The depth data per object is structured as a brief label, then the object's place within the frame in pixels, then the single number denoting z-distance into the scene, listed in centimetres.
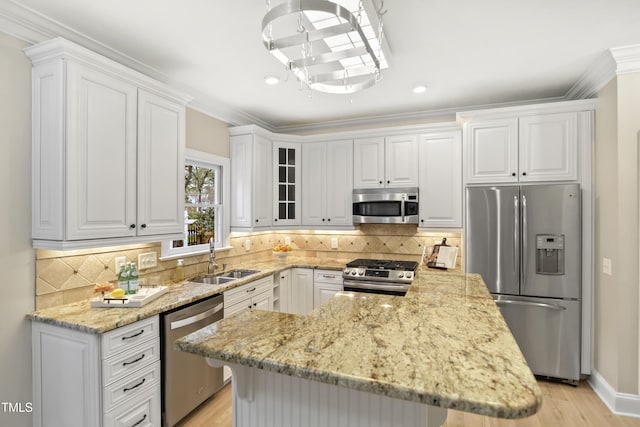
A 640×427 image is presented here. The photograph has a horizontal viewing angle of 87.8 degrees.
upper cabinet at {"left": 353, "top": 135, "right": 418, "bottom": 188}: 373
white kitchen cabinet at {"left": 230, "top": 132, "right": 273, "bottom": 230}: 373
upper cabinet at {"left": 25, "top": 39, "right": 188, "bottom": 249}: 194
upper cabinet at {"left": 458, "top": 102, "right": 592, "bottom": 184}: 296
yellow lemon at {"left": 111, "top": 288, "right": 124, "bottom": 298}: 214
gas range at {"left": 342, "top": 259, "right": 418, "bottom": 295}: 336
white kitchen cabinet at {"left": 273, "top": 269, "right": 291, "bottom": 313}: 370
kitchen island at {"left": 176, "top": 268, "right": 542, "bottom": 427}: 86
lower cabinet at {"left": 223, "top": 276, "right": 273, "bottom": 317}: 284
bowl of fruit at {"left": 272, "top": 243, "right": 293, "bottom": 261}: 409
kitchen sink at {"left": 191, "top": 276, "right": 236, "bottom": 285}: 309
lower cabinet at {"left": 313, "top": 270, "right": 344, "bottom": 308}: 372
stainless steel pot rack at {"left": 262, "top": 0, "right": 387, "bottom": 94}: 122
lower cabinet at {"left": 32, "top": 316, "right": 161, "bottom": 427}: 183
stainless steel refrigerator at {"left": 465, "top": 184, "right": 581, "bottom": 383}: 291
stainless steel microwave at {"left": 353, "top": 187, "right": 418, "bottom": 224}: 368
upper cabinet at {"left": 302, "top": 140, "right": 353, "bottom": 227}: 402
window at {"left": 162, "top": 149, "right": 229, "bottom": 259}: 326
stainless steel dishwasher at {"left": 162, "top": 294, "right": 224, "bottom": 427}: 223
